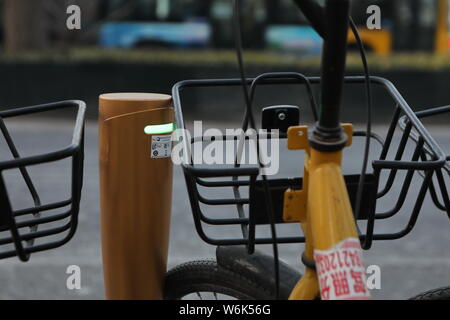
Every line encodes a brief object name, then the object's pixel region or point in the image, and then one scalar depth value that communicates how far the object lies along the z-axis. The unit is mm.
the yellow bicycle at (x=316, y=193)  2035
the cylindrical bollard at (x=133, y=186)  2345
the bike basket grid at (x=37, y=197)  2056
